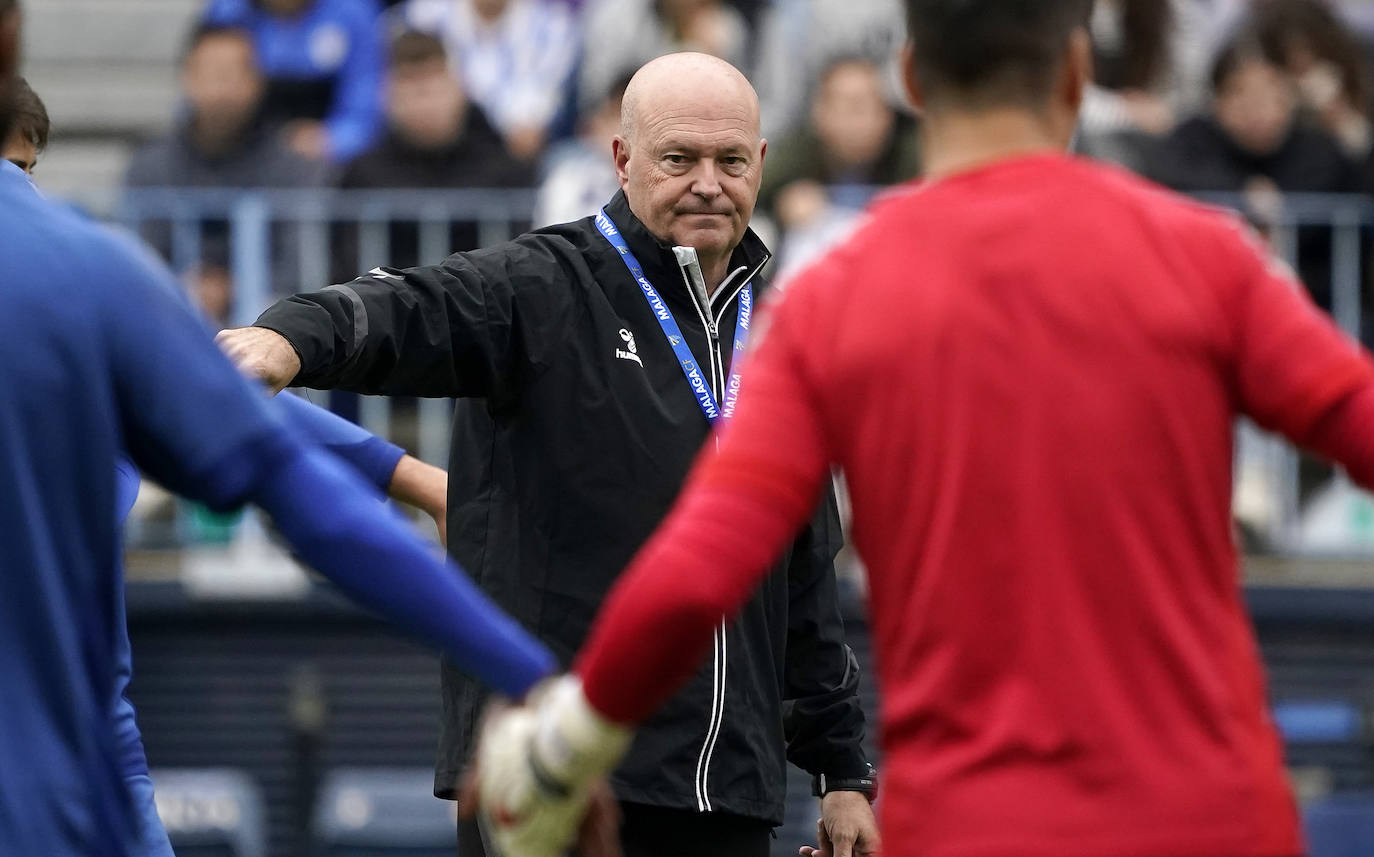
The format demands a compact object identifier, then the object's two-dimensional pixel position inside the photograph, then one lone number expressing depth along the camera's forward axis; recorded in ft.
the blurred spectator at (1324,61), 64.18
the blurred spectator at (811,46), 64.49
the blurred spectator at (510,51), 67.46
